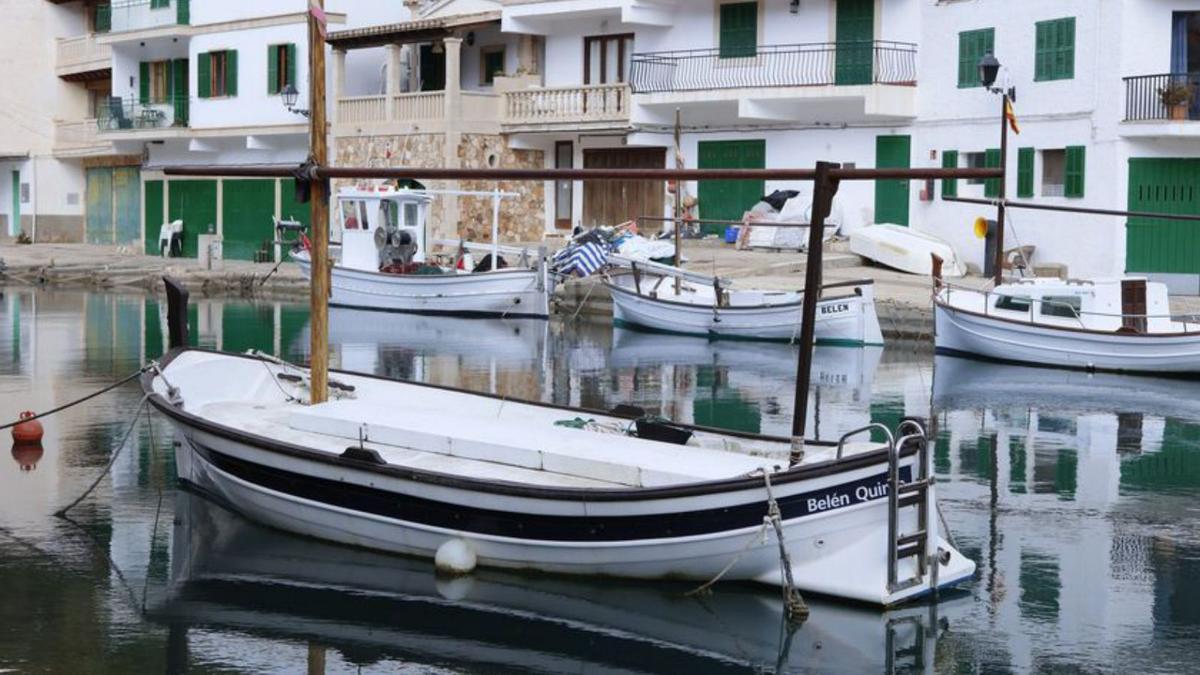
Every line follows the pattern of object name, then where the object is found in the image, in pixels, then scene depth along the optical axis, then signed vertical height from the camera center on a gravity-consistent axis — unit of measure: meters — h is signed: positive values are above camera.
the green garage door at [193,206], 49.75 +0.00
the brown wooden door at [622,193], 39.88 +0.46
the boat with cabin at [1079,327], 23.95 -1.52
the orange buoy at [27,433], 16.97 -2.22
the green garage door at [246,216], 47.72 -0.26
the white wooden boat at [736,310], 28.34 -1.62
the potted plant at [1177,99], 30.44 +2.13
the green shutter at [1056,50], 32.22 +3.13
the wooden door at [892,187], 35.38 +0.60
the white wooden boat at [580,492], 10.62 -1.80
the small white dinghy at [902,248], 33.22 -0.61
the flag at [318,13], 13.88 +1.55
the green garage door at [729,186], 38.06 +0.62
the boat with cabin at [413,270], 33.88 -1.20
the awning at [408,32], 41.50 +4.30
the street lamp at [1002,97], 25.58 +2.32
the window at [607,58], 40.72 +3.61
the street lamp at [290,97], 43.09 +2.77
